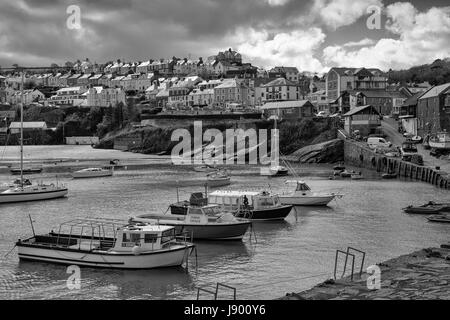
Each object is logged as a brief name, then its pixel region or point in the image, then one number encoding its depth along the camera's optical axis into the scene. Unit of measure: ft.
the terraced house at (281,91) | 580.30
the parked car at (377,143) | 311.06
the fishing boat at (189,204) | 135.34
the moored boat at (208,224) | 124.67
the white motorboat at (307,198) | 175.01
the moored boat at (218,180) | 240.94
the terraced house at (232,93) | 623.36
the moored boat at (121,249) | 100.94
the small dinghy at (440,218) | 143.23
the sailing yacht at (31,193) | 197.26
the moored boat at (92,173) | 283.79
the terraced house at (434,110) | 315.99
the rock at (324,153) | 347.36
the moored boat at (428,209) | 155.22
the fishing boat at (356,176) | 249.14
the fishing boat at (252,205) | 147.84
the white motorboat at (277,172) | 272.92
